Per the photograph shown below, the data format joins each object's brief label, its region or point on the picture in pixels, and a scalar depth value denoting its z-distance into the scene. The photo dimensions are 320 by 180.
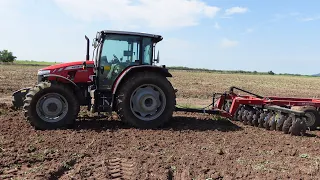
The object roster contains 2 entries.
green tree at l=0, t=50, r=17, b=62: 83.18
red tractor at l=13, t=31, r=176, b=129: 8.08
